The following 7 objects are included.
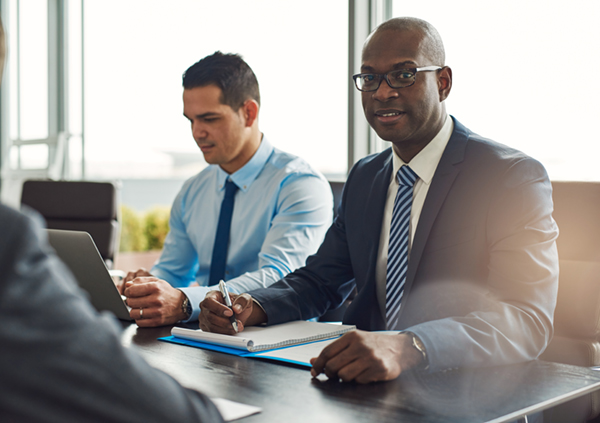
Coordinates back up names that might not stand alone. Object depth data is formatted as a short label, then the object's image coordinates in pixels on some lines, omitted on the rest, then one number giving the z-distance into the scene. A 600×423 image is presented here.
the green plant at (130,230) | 5.97
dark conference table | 0.88
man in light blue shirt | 2.25
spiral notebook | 1.23
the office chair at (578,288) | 1.65
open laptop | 1.52
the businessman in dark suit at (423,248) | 1.17
